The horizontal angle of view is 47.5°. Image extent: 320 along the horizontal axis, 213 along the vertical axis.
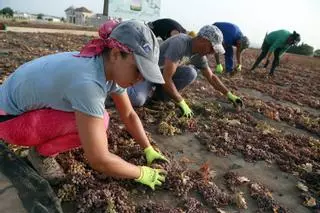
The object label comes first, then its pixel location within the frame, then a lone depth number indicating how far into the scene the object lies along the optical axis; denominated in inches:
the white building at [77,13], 3905.0
